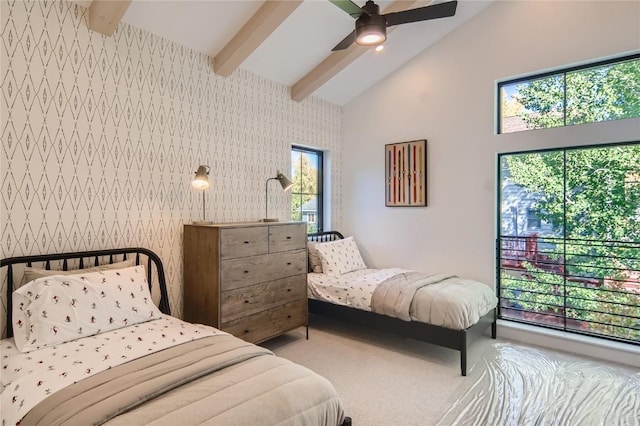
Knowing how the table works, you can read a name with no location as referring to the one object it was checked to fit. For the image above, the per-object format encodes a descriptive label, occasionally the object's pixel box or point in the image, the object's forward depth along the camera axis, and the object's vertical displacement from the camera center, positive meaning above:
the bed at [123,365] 1.42 -0.78
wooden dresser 2.94 -0.62
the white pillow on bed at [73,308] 2.05 -0.61
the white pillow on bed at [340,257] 4.21 -0.60
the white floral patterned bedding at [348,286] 3.59 -0.83
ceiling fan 2.36 +1.35
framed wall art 4.39 +0.46
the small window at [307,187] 4.68 +0.32
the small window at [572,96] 3.25 +1.13
